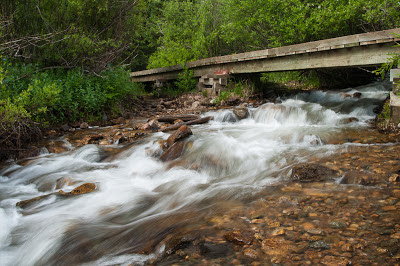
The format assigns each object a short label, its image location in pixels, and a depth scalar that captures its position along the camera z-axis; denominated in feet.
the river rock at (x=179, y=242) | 8.36
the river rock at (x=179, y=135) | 19.99
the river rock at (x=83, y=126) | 26.73
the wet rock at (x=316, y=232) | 8.43
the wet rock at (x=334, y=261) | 7.00
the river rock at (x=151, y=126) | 26.08
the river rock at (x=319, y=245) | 7.76
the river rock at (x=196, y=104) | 36.96
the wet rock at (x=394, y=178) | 11.91
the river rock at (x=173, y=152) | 18.37
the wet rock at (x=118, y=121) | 29.45
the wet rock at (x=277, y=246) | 7.74
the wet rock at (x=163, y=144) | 19.87
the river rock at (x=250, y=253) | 7.69
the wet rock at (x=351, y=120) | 24.31
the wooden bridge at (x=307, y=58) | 21.85
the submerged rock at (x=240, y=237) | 8.36
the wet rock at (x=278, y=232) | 8.64
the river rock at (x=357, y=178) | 12.19
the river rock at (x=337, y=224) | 8.74
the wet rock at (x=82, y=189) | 14.32
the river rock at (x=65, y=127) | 25.16
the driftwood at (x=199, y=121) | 27.86
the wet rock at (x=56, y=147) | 21.07
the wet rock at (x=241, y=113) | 29.22
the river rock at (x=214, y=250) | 7.87
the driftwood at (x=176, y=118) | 28.37
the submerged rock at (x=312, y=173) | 12.99
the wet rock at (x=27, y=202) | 13.50
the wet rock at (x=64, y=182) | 15.79
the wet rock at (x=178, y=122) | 27.32
